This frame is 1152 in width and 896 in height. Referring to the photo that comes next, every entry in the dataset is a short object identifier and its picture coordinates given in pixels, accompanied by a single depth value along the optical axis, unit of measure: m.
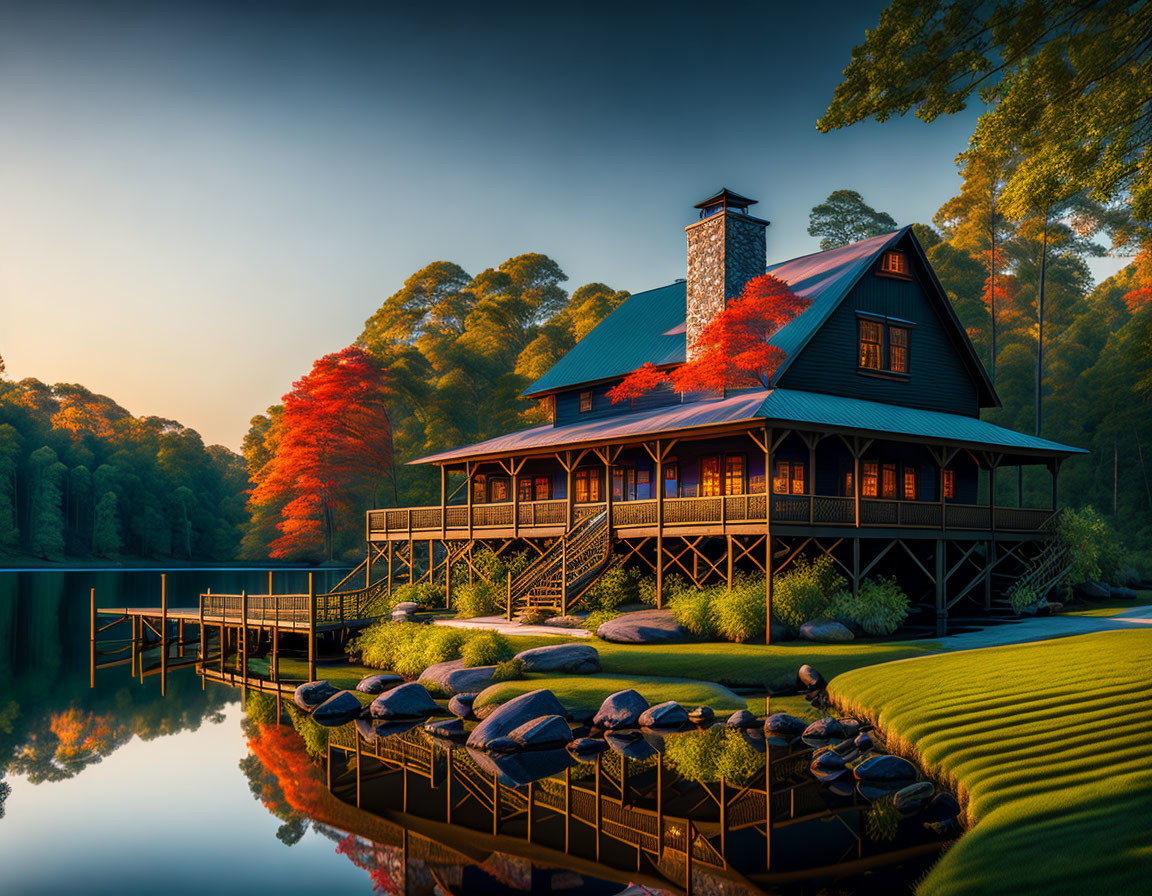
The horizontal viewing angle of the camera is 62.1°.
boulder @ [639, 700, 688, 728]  18.88
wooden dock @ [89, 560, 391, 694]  31.33
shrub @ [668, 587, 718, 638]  25.64
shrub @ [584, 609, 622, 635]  27.20
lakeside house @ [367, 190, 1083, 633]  27.73
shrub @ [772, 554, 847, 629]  25.72
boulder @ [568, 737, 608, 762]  17.44
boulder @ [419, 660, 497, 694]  23.00
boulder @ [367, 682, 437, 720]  21.75
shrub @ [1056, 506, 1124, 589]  32.94
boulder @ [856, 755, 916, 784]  14.63
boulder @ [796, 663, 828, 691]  21.19
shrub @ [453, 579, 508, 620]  32.34
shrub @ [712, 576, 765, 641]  25.00
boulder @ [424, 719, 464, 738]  19.64
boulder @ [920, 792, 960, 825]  12.62
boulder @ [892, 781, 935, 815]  13.23
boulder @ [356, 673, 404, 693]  24.96
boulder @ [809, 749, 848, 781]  15.23
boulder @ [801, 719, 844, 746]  17.43
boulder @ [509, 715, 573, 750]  18.19
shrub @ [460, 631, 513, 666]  23.94
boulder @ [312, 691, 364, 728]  22.77
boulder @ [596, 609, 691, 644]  25.14
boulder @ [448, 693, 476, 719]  21.48
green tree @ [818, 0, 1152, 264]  14.80
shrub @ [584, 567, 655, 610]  29.42
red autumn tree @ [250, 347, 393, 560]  63.94
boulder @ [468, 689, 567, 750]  18.53
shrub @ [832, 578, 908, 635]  25.84
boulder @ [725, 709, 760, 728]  18.42
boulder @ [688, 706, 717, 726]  18.92
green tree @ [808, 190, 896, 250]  83.94
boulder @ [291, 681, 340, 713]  24.91
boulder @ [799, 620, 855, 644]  24.67
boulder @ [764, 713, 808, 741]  18.11
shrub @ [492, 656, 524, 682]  22.78
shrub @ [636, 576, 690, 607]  29.19
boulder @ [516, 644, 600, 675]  22.94
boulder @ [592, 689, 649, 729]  19.08
